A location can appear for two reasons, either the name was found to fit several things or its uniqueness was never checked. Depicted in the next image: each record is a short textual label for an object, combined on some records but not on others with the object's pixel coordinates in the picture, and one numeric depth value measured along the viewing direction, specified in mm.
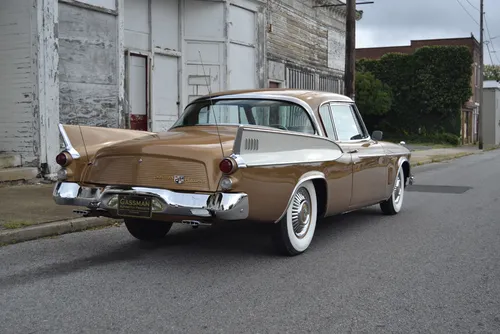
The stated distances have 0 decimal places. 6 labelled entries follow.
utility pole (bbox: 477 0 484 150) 37872
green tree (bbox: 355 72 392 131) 37750
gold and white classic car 5141
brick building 44062
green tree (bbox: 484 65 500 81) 95988
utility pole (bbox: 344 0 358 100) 16016
